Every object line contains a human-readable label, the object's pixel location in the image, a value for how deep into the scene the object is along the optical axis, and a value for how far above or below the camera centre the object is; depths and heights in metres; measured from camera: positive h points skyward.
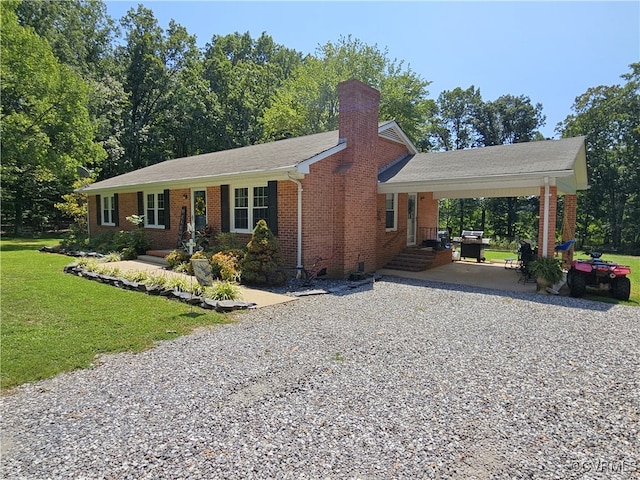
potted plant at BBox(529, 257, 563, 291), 9.17 -1.21
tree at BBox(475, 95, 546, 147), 38.09 +10.43
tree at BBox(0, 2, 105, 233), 17.88 +5.62
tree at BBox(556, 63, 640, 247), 28.47 +5.20
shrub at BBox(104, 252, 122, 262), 13.09 -1.31
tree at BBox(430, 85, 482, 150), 40.09 +11.13
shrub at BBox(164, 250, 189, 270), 11.64 -1.19
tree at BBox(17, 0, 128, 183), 26.97 +13.42
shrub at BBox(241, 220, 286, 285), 9.44 -0.96
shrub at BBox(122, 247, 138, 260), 13.73 -1.22
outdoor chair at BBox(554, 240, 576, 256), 10.97 -0.73
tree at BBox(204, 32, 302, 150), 33.12 +12.12
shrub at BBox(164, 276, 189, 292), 8.35 -1.43
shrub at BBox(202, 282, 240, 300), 7.82 -1.50
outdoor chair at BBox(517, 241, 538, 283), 10.70 -1.07
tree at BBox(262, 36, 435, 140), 28.77 +10.25
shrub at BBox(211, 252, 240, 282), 9.61 -1.18
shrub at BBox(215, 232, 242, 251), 11.07 -0.58
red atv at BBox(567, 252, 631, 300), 8.66 -1.31
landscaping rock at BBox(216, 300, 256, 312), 7.24 -1.65
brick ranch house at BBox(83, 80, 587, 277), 10.10 +1.07
